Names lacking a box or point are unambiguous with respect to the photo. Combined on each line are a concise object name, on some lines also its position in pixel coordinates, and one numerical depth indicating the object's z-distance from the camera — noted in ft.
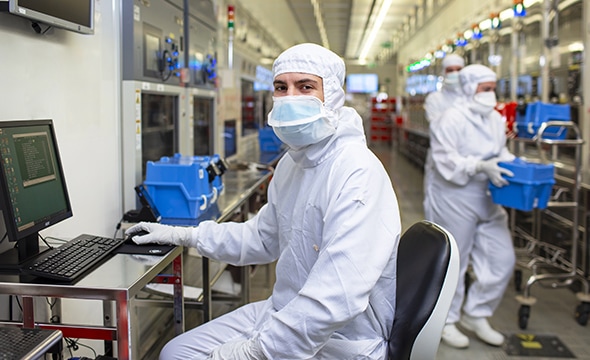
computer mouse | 6.30
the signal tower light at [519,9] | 17.11
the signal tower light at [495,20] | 19.95
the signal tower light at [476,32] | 22.44
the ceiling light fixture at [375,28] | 37.55
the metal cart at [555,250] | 11.42
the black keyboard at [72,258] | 4.93
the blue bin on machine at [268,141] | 21.04
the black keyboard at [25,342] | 3.67
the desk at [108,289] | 4.74
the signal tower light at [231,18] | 15.53
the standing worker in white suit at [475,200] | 10.44
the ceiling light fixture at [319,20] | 35.97
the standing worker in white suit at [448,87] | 16.65
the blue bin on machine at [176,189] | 8.11
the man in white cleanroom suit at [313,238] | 4.64
